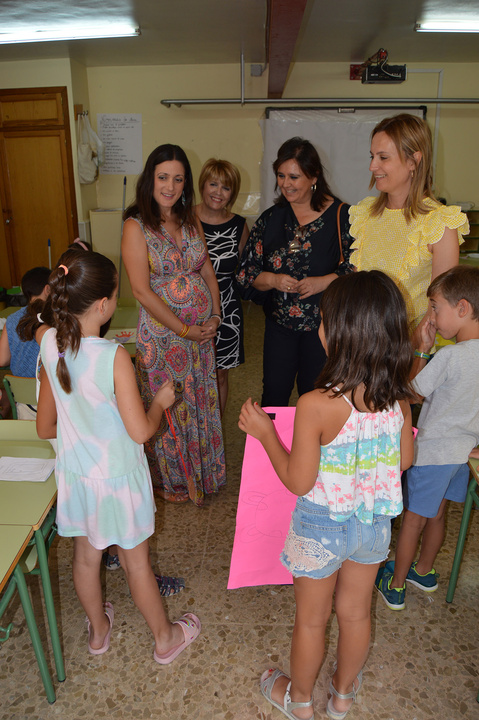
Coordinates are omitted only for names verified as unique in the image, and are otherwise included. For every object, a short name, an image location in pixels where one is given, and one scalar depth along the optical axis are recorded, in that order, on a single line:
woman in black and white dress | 2.43
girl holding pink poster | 1.02
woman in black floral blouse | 2.05
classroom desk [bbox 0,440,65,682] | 1.26
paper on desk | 1.42
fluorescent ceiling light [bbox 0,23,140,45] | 4.08
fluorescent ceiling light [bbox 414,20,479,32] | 3.95
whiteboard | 5.42
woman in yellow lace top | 1.57
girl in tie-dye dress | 1.25
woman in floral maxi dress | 2.00
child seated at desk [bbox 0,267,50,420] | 2.04
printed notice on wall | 5.65
